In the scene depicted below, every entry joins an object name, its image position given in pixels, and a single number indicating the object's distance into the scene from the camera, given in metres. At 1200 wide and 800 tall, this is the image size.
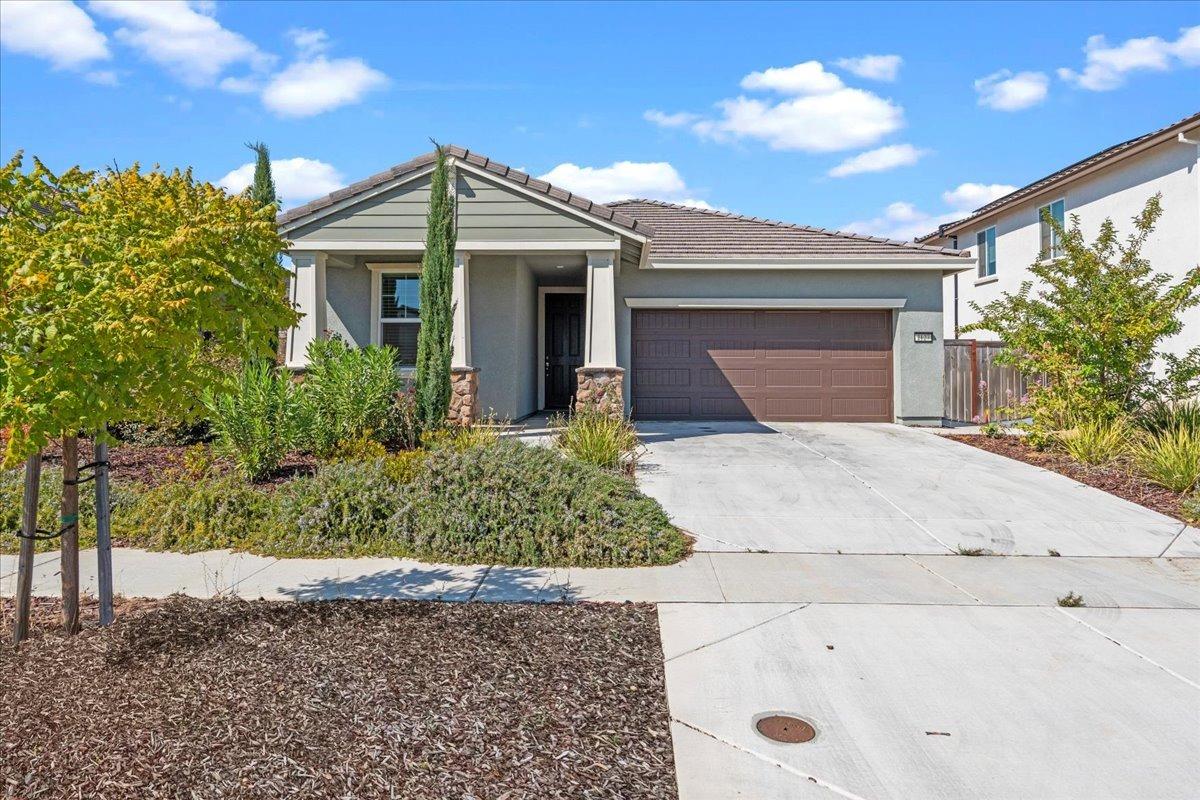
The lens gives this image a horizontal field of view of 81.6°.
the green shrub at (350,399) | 8.16
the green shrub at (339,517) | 5.72
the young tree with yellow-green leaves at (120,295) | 2.93
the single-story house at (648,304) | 10.59
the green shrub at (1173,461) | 7.51
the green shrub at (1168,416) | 9.07
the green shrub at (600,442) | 8.19
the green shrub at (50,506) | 6.02
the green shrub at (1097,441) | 8.88
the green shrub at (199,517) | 5.94
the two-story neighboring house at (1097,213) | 12.91
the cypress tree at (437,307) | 9.11
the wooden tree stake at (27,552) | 3.54
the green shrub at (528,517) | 5.49
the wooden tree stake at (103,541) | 3.79
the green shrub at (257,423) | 7.25
